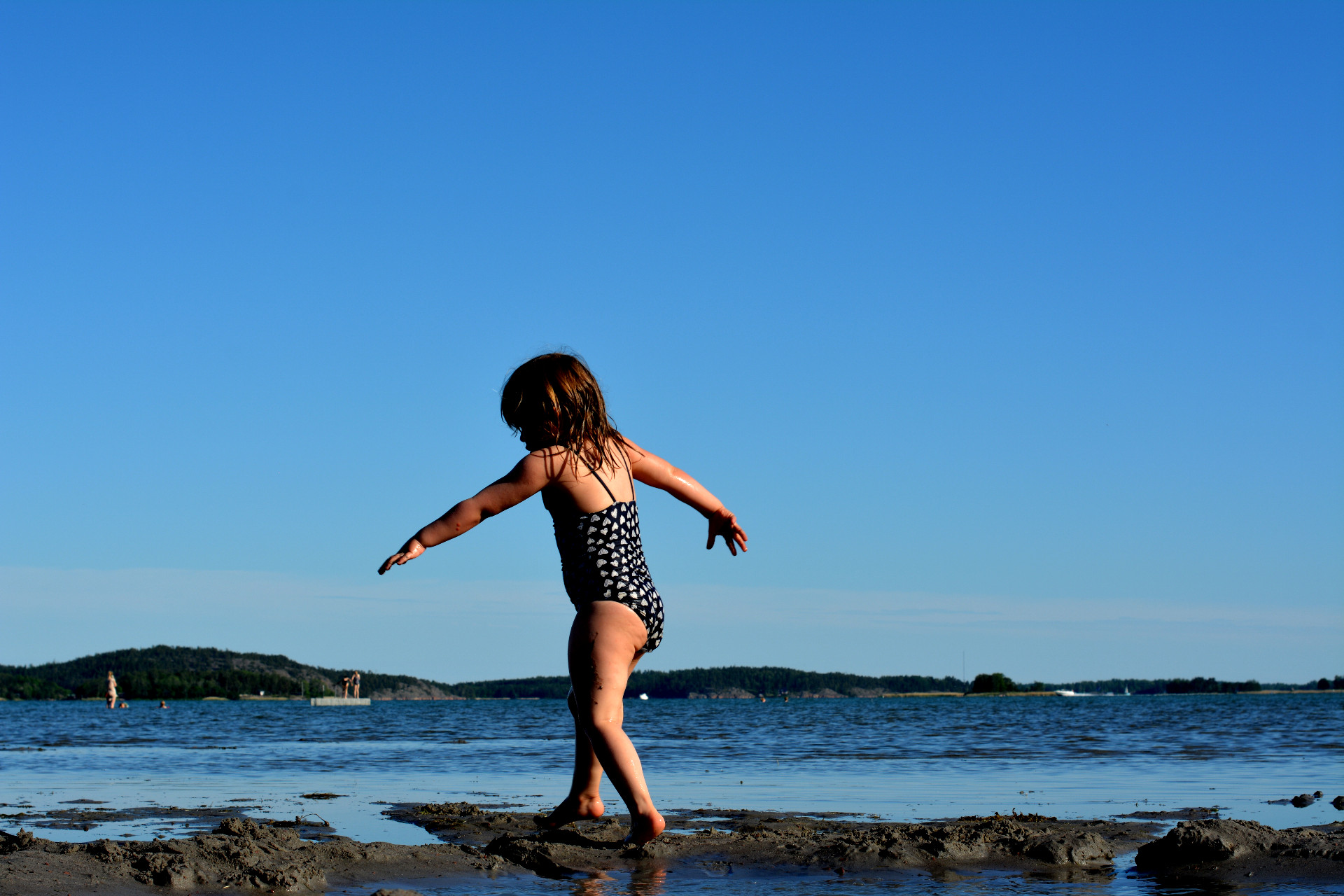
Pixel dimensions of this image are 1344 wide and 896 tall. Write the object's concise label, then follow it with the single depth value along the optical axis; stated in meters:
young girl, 4.72
